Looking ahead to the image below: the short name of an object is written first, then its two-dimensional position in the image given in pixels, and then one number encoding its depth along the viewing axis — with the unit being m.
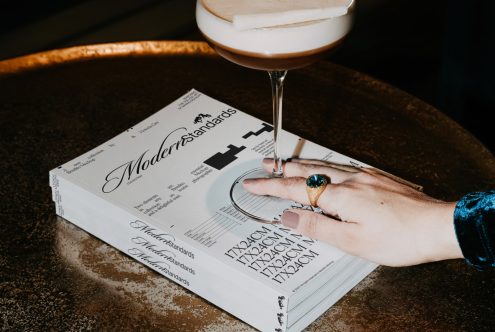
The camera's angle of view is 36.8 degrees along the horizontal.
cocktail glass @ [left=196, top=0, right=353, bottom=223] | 0.84
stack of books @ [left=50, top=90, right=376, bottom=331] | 0.82
